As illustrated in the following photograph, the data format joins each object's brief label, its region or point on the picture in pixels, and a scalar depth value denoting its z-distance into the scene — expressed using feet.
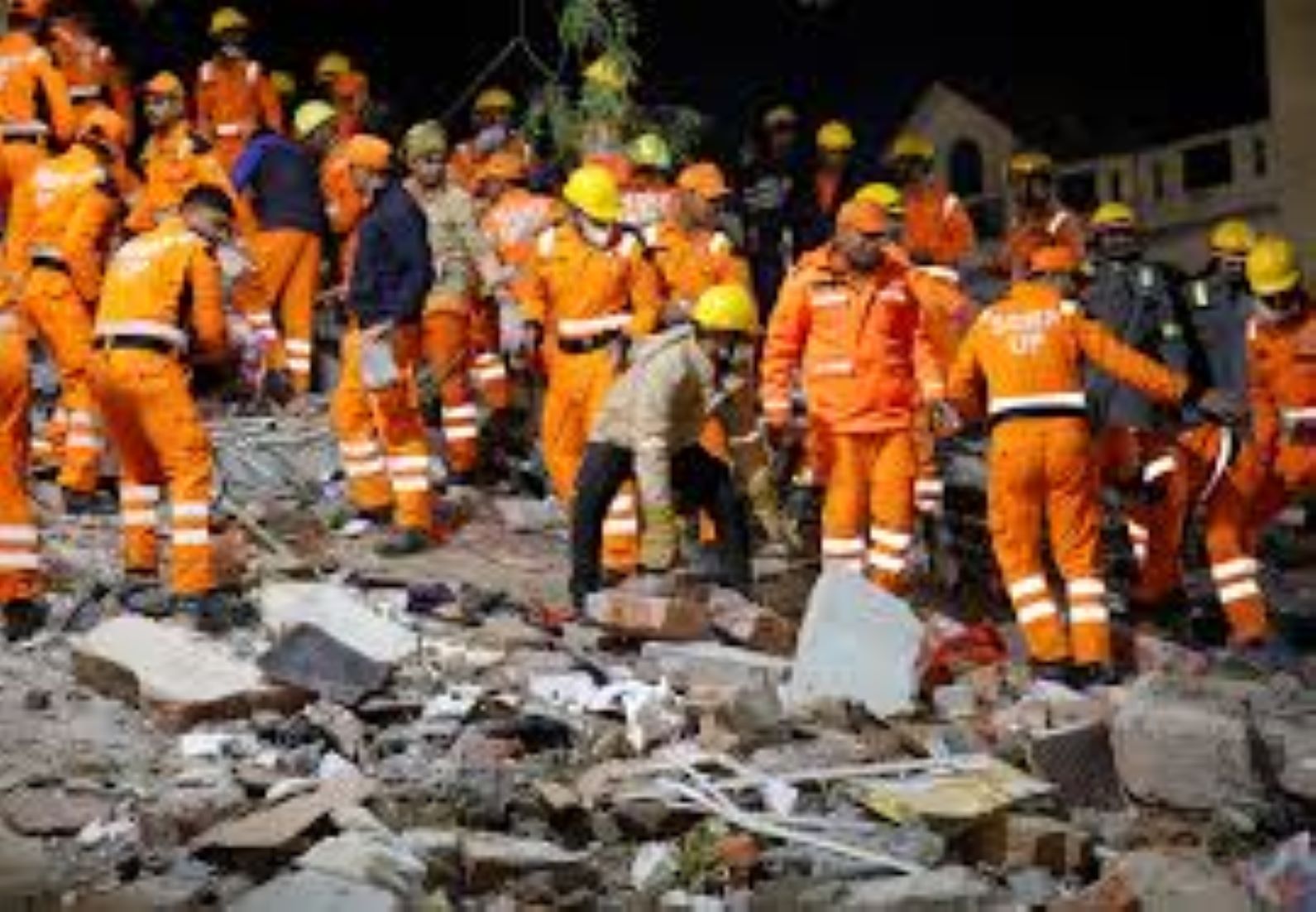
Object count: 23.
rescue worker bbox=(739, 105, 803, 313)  51.52
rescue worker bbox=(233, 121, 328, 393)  44.01
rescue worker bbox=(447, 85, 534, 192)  48.14
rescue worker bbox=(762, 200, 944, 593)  33.60
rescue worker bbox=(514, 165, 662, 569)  36.91
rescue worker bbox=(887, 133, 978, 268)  47.85
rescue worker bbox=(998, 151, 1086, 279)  45.14
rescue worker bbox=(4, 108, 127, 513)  37.52
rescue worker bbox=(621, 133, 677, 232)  43.42
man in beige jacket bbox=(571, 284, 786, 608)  32.22
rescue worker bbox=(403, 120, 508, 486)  40.68
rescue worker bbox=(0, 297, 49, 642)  30.55
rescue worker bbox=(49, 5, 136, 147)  46.91
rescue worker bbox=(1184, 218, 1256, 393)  41.68
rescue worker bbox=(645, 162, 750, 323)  42.09
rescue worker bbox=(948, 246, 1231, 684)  31.65
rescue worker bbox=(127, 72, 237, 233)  43.78
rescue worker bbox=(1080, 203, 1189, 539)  36.04
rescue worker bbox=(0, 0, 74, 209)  43.75
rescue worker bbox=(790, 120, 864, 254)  51.39
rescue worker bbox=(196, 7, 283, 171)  49.24
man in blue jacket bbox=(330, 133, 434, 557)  36.86
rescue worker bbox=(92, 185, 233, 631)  30.83
